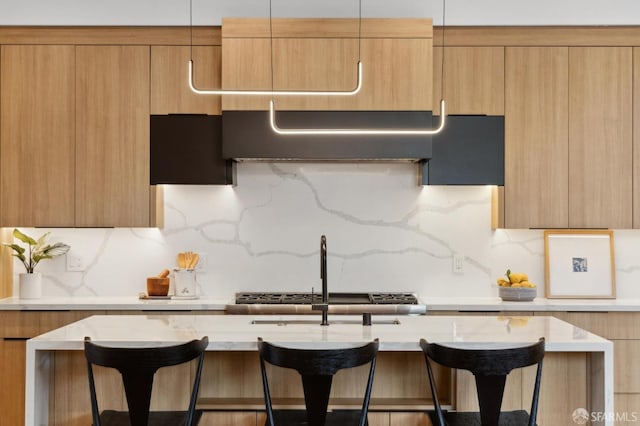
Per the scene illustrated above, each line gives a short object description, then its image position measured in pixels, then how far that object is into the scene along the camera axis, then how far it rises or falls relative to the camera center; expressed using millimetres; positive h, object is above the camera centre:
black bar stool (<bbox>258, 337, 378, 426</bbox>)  2037 -499
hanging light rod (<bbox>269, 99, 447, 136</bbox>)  3102 +446
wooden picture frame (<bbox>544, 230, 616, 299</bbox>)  4203 -343
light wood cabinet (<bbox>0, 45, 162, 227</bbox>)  4035 +460
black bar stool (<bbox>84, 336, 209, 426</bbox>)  2047 -496
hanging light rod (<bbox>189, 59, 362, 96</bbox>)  2975 +606
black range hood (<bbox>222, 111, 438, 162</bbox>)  3850 +460
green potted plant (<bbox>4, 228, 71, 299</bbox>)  3984 -278
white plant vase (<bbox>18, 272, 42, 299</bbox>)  3980 -460
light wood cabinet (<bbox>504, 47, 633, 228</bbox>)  4020 +492
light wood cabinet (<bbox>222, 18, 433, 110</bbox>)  3891 +965
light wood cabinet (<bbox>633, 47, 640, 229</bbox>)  4012 +514
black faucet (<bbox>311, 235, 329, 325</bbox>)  2660 -327
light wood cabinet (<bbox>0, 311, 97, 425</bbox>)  3750 -795
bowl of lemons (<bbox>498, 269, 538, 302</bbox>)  3879 -475
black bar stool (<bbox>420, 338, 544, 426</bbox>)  2045 -497
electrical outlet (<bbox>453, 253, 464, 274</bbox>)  4309 -369
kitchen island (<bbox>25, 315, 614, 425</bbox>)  2318 -486
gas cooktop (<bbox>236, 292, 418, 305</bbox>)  3898 -547
